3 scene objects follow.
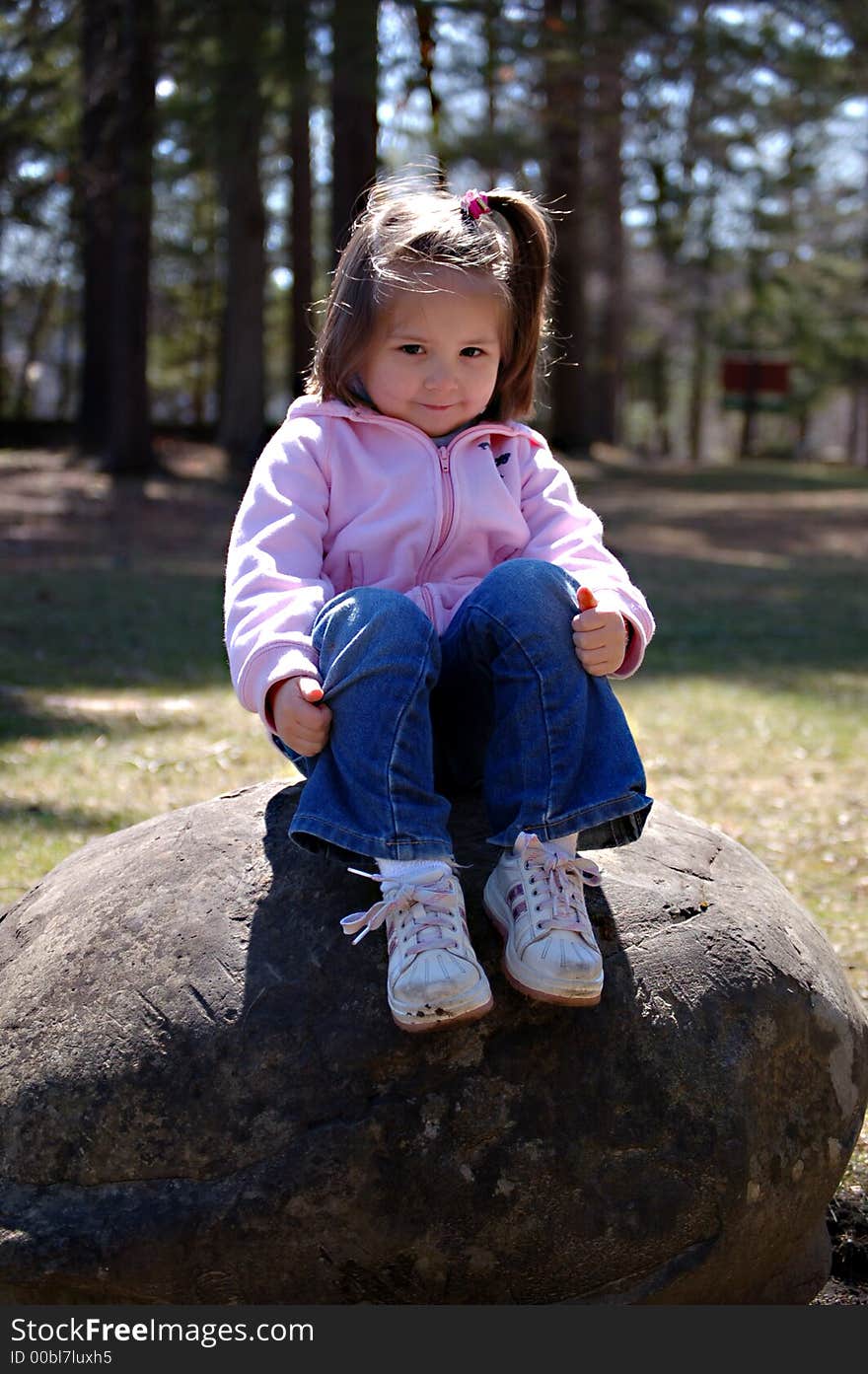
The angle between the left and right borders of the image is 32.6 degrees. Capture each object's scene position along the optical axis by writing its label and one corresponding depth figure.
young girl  2.57
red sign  42.22
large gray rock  2.47
